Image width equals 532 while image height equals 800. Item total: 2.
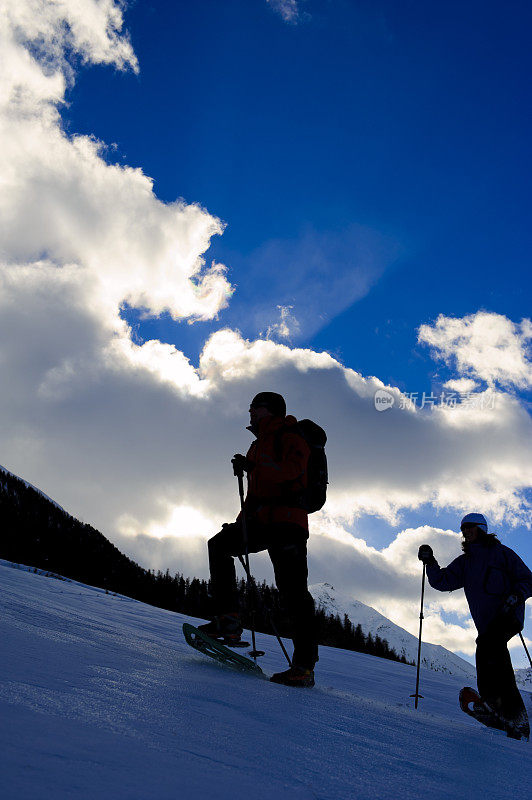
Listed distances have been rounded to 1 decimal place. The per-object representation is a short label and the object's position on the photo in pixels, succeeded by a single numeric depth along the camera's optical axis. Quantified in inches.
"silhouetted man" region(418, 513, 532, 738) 171.2
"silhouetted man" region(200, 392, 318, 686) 146.9
